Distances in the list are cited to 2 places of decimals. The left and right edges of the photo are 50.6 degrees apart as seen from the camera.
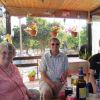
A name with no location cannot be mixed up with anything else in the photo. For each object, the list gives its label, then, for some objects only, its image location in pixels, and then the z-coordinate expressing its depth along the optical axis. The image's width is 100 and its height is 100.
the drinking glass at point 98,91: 0.95
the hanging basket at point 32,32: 2.35
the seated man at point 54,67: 1.29
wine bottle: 0.87
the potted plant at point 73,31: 2.56
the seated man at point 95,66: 1.27
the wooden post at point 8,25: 2.49
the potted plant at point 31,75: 2.61
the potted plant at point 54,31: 2.46
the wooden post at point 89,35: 2.85
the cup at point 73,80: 1.03
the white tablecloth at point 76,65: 2.28
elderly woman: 0.88
